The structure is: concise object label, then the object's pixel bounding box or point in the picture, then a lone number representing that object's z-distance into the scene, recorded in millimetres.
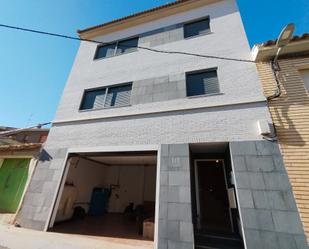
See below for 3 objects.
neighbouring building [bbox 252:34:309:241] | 4277
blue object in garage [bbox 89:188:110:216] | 9763
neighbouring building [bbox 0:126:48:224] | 7074
